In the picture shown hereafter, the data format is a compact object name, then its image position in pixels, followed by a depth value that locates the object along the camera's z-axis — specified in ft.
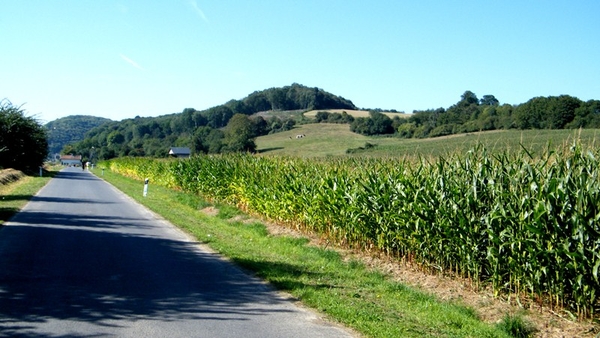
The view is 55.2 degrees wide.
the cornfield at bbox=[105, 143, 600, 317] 23.89
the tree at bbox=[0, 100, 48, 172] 125.56
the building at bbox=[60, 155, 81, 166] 542.77
